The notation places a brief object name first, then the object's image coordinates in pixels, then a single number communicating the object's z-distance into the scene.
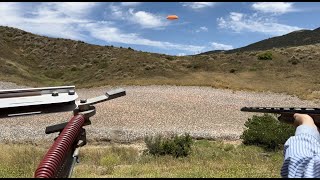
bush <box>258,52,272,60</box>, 35.60
